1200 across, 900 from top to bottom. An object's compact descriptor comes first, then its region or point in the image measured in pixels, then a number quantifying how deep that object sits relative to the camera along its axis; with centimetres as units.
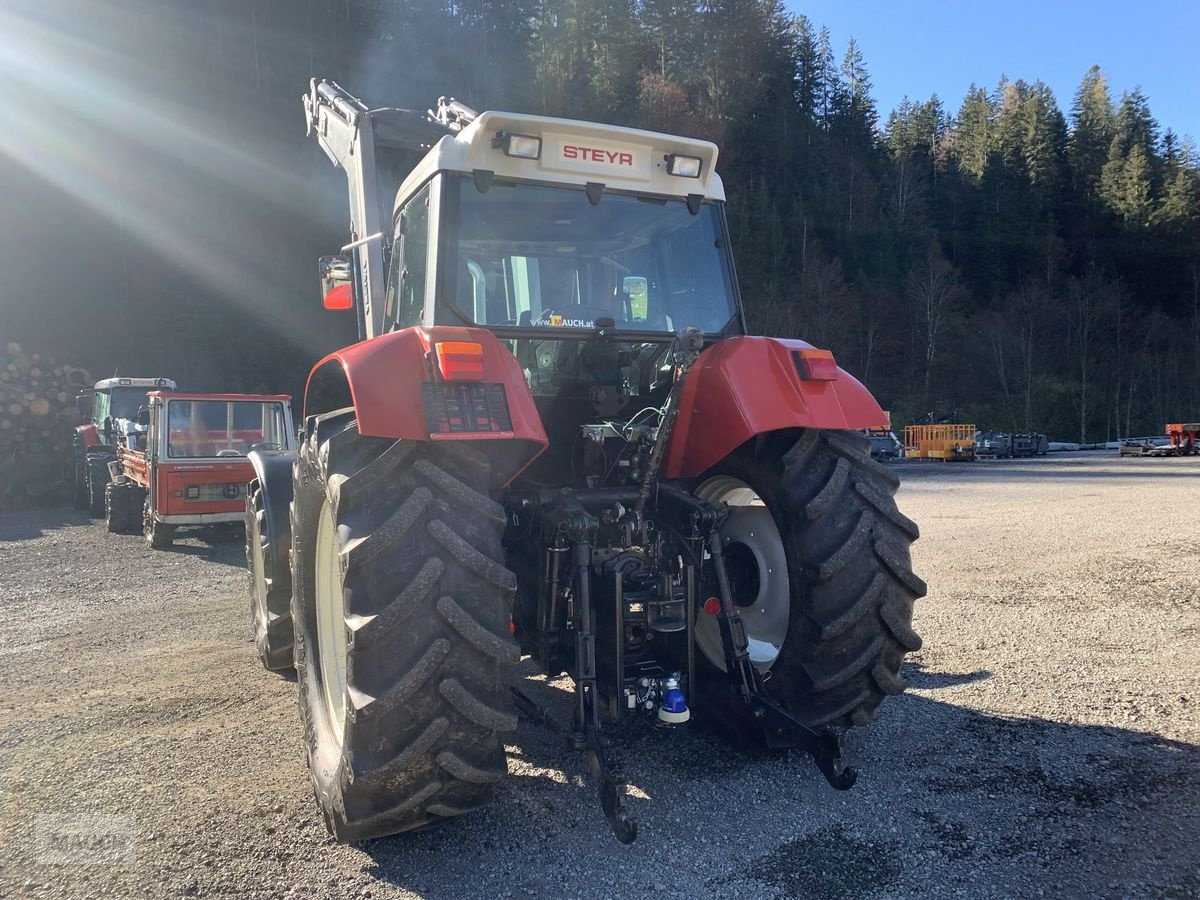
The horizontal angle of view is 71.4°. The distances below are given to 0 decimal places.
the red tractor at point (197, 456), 984
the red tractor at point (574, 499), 257
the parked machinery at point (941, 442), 2811
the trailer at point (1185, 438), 2723
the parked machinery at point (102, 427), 1318
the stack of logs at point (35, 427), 1633
